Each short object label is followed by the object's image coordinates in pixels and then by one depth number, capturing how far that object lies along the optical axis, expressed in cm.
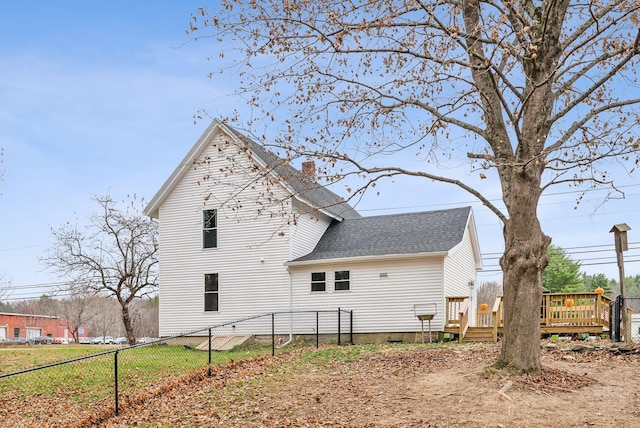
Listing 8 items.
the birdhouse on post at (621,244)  1544
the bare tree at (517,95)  973
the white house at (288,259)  2002
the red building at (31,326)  5703
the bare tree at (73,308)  5338
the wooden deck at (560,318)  1745
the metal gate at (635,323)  1794
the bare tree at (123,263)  2738
